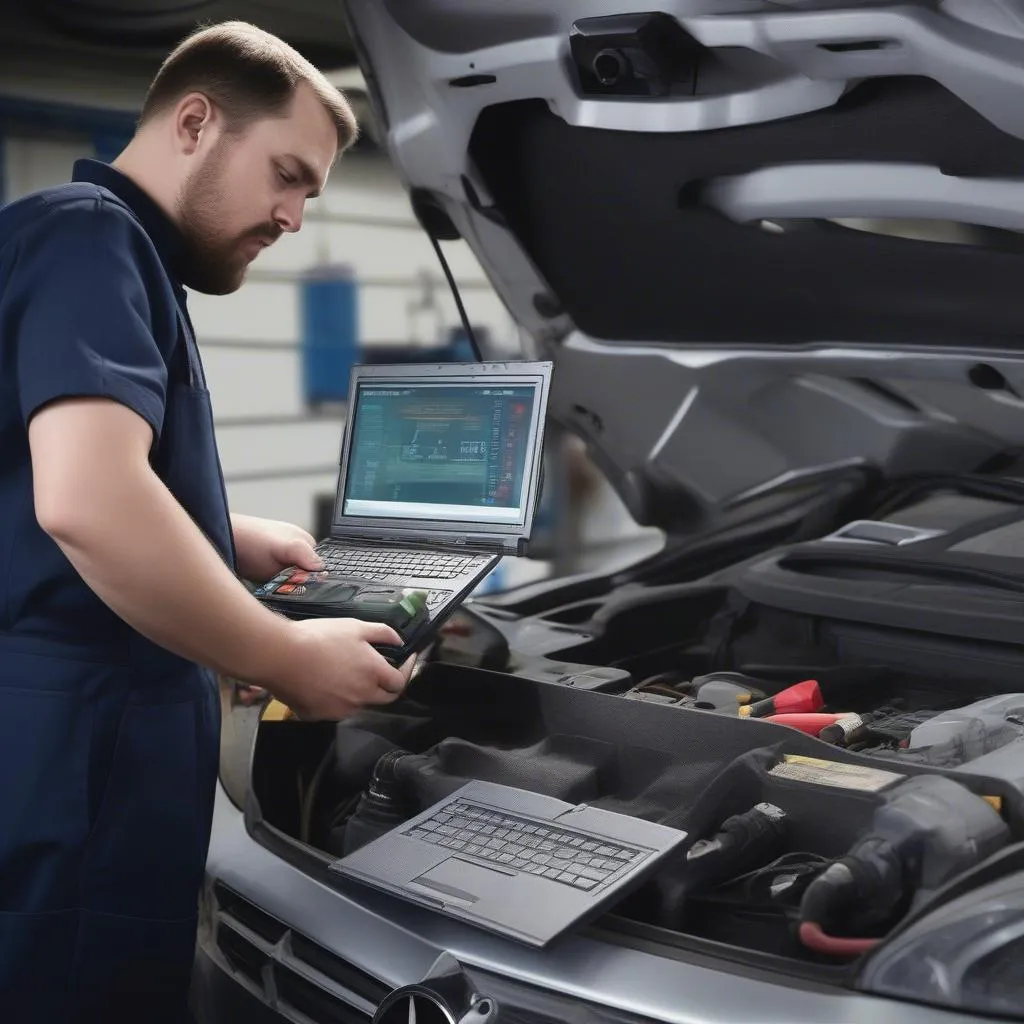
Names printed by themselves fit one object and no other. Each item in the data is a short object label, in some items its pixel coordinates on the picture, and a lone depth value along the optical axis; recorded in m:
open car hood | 1.20
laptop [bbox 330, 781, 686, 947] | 0.89
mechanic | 0.90
